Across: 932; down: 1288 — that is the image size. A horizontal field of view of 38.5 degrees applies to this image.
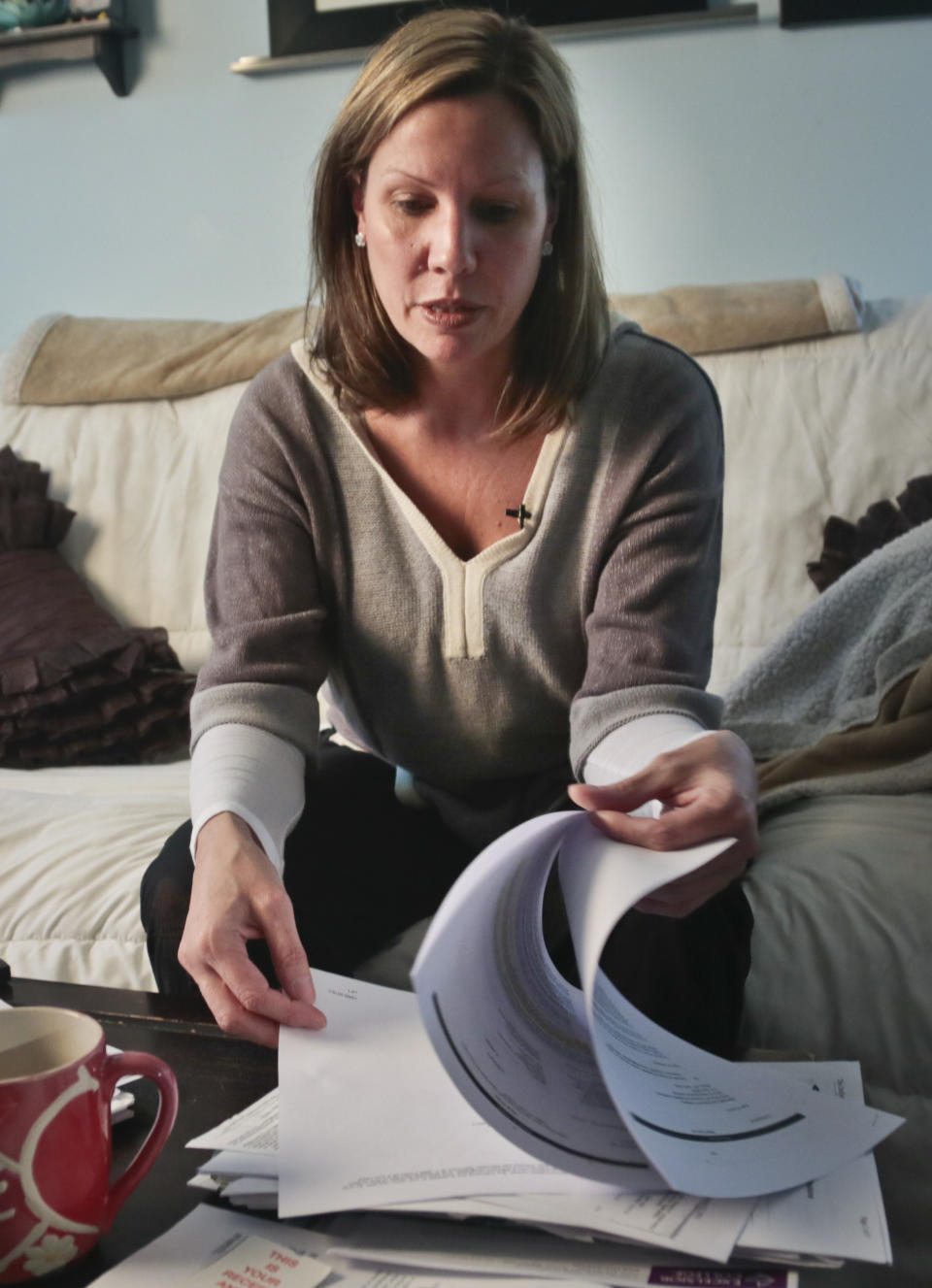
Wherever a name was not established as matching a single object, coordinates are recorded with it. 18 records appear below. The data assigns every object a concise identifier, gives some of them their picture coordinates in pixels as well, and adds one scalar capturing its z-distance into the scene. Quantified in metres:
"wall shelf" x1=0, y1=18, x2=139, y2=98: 2.42
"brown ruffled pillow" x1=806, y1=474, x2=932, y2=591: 1.80
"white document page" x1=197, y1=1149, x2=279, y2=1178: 0.60
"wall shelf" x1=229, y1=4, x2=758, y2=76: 2.18
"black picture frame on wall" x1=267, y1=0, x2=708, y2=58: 2.26
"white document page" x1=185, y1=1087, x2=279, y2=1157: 0.63
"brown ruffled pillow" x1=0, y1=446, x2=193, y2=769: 1.85
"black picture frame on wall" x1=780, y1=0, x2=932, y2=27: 2.12
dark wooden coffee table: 0.59
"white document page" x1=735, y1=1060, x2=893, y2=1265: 0.52
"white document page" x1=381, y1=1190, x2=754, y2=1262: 0.53
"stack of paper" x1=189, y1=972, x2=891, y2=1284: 0.54
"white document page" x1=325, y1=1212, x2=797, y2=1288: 0.53
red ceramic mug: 0.52
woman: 1.06
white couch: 1.05
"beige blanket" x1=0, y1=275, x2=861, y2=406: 2.00
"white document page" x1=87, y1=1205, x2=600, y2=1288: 0.53
